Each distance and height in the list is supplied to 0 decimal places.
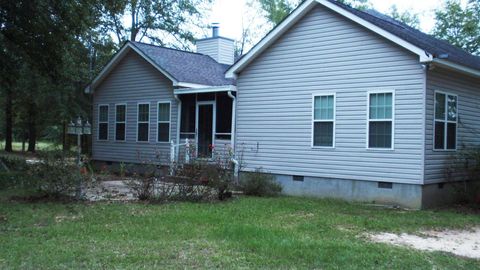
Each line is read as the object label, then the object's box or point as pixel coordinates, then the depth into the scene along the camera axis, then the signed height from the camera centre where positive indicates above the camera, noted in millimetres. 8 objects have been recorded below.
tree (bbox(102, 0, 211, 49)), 34438 +8088
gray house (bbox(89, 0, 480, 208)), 11586 +944
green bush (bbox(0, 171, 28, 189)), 14397 -1471
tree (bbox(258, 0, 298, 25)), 41656 +11342
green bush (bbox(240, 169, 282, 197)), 13117 -1219
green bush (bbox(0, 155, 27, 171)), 18584 -1247
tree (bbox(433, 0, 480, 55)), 28719 +7189
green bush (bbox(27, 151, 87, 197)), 11336 -947
